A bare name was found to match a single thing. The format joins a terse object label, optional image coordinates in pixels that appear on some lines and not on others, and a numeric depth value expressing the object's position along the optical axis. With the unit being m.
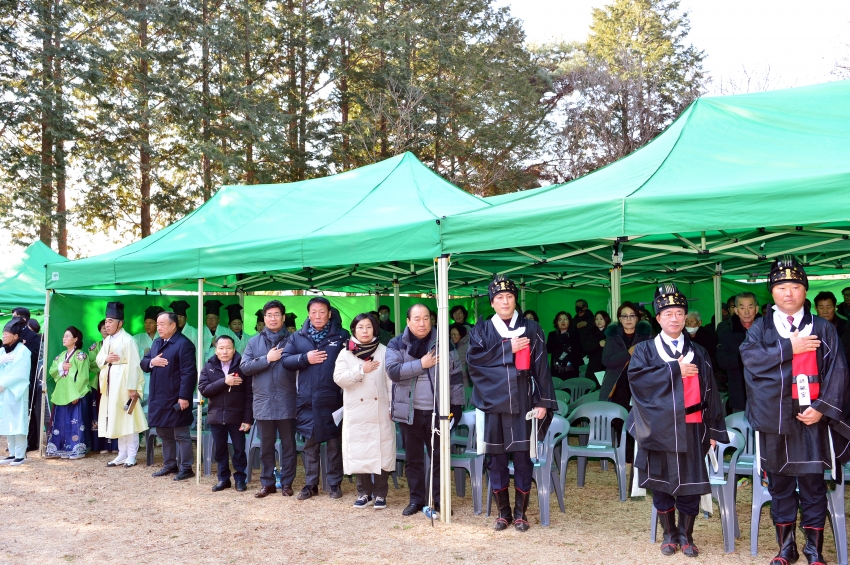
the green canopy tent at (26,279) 11.38
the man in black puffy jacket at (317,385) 5.83
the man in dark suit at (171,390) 7.10
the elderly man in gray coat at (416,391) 5.28
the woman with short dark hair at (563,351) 9.53
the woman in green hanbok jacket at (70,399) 8.05
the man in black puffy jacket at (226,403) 6.31
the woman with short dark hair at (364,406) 5.46
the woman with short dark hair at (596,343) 8.69
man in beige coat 7.62
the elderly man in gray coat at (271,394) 6.01
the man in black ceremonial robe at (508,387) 4.83
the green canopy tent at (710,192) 4.06
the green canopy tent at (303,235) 5.68
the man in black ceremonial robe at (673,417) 4.18
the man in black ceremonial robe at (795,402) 3.84
